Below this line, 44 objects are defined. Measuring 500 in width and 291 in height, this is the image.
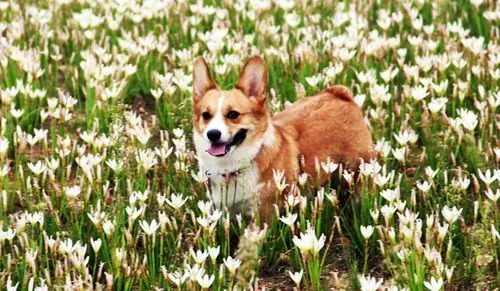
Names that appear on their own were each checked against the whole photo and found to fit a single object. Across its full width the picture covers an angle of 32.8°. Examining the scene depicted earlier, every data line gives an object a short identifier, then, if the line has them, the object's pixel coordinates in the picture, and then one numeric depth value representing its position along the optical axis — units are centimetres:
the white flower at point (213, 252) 518
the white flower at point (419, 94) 741
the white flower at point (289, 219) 542
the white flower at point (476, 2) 987
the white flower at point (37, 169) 634
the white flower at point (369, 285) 463
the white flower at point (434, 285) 463
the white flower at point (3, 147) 667
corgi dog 596
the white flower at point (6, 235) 546
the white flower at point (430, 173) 592
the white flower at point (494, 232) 508
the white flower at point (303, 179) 582
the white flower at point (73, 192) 593
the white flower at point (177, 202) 580
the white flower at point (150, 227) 545
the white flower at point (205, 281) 484
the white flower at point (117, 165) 608
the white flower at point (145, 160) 637
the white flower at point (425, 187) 580
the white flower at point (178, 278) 487
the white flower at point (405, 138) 670
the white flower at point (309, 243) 502
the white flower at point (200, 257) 508
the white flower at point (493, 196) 555
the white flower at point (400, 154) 639
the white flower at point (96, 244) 534
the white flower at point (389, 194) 556
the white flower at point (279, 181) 570
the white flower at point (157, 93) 782
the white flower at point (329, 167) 592
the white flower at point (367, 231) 536
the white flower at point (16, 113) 741
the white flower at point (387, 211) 539
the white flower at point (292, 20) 983
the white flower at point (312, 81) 798
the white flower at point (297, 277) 493
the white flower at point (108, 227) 541
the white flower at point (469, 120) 654
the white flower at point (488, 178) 571
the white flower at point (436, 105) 705
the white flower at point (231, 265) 505
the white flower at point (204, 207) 555
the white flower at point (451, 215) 530
